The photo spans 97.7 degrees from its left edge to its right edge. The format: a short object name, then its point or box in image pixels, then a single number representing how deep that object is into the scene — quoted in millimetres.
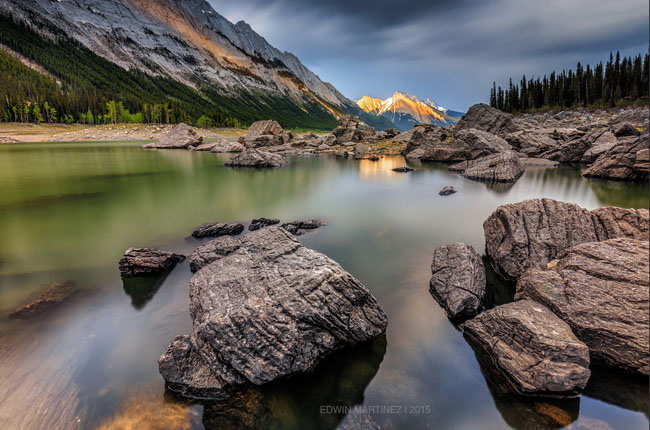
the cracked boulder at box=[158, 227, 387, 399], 6160
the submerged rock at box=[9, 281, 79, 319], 8523
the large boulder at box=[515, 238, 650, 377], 6406
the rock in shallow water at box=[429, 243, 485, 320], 8484
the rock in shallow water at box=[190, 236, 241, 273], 10750
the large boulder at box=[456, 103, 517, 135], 60719
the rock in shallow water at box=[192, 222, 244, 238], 14438
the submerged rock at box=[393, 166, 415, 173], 37844
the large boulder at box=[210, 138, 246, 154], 66875
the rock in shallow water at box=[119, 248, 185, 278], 10445
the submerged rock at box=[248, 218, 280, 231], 15914
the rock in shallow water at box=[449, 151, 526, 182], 31125
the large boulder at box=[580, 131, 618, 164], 37706
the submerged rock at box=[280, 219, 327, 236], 15375
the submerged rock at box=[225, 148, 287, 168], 41469
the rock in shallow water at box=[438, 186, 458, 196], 24703
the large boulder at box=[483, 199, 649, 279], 9820
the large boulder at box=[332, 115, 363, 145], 78750
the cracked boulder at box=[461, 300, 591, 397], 5777
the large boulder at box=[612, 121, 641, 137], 39094
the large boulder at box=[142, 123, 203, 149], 74562
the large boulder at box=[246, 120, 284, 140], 76906
